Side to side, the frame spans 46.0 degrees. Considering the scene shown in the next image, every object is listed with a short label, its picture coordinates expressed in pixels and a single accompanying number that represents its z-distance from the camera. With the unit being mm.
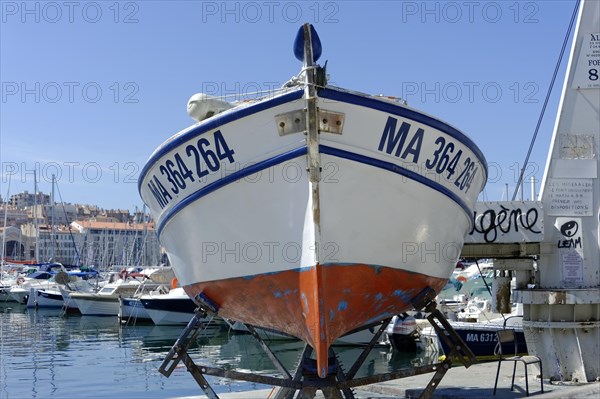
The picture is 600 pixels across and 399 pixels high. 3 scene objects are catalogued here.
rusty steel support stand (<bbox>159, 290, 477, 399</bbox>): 7066
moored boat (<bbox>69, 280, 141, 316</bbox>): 36312
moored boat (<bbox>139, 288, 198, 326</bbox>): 30266
